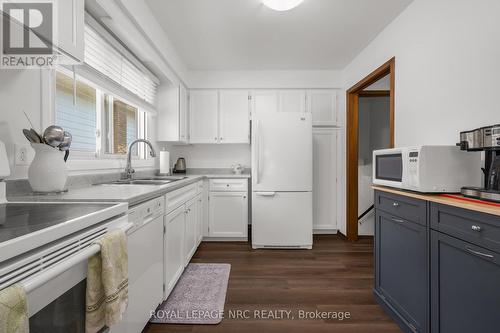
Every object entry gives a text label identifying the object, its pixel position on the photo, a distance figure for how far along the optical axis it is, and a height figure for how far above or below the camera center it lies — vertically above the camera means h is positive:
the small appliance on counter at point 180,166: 3.75 +0.00
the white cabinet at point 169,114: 3.27 +0.71
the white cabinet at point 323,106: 3.71 +0.92
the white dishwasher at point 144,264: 1.27 -0.58
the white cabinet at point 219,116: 3.73 +0.77
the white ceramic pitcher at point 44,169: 1.24 -0.01
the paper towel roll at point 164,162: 3.04 +0.05
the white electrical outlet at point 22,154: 1.24 +0.06
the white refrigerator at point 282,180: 3.12 -0.19
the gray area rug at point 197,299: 1.76 -1.09
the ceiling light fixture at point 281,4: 1.96 +1.32
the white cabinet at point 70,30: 1.07 +0.64
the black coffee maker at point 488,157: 1.15 +0.04
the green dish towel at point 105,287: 0.80 -0.41
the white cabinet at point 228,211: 3.35 -0.63
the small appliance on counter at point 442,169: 1.40 -0.02
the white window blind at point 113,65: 1.84 +0.92
